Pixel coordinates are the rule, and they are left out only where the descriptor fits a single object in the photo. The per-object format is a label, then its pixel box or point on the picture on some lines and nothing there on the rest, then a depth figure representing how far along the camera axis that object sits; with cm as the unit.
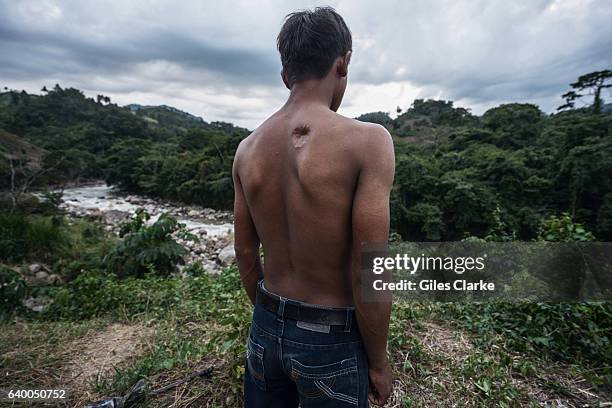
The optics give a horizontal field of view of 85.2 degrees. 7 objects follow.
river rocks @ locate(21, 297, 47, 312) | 463
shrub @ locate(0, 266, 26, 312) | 400
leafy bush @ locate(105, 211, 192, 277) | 591
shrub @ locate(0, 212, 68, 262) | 691
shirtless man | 99
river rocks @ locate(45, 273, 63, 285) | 644
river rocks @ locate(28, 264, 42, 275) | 692
